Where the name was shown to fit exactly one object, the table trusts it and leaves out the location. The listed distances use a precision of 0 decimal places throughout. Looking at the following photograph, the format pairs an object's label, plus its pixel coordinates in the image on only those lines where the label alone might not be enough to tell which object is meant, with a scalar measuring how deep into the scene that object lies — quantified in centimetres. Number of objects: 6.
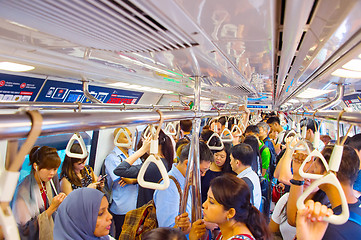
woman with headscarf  207
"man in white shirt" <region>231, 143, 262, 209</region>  310
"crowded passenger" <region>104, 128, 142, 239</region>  371
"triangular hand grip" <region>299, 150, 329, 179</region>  130
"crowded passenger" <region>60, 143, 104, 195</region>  345
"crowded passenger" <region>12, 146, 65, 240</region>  252
